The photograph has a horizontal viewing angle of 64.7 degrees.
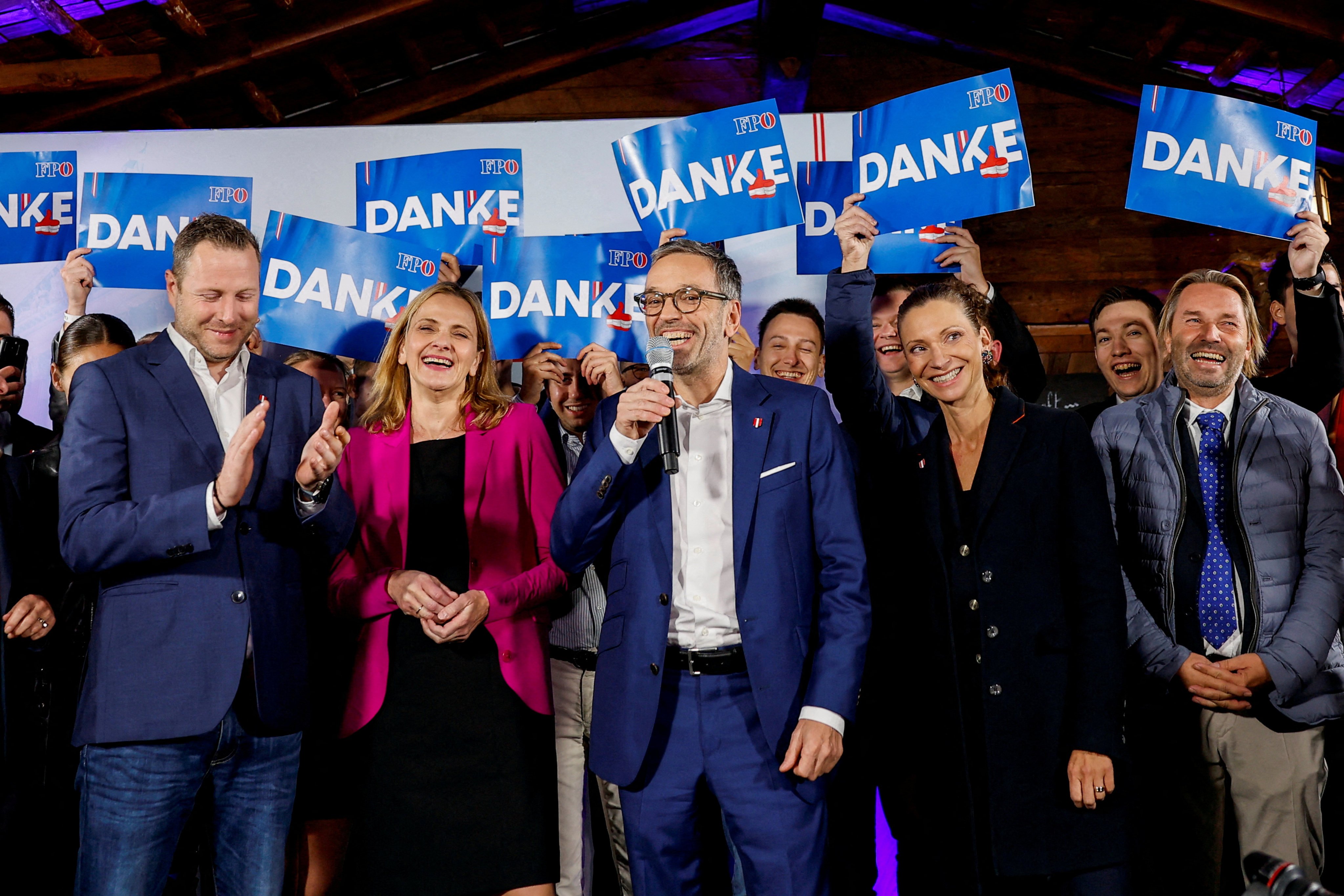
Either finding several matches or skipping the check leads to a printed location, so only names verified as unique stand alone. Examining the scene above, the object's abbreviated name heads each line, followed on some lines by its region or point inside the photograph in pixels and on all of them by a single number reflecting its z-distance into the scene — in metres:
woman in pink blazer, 2.31
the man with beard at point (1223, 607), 2.48
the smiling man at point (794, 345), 3.43
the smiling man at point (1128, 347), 3.34
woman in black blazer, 2.21
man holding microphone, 2.07
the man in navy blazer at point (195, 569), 2.04
